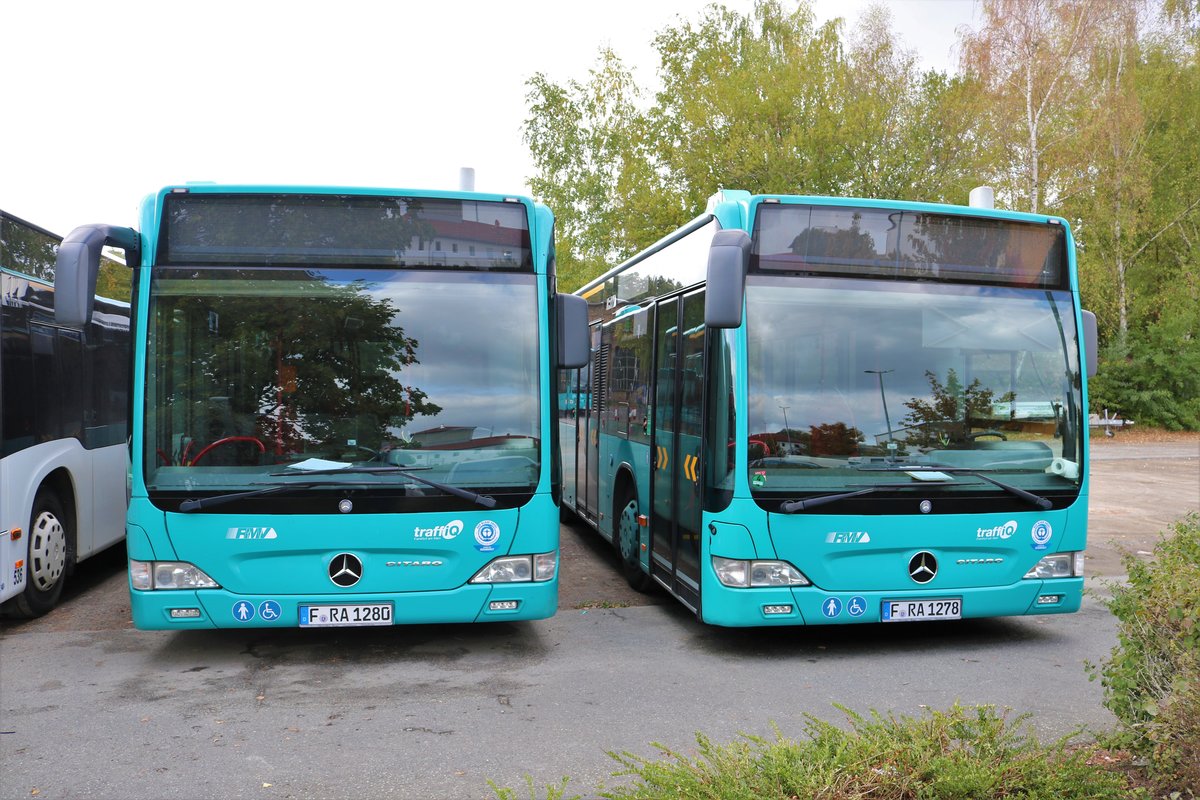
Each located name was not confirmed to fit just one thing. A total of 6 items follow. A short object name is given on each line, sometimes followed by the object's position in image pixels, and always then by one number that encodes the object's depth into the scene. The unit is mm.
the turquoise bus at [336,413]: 6184
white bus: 7359
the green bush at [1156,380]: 32719
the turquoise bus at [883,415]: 6449
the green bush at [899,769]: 3607
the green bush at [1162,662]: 3582
